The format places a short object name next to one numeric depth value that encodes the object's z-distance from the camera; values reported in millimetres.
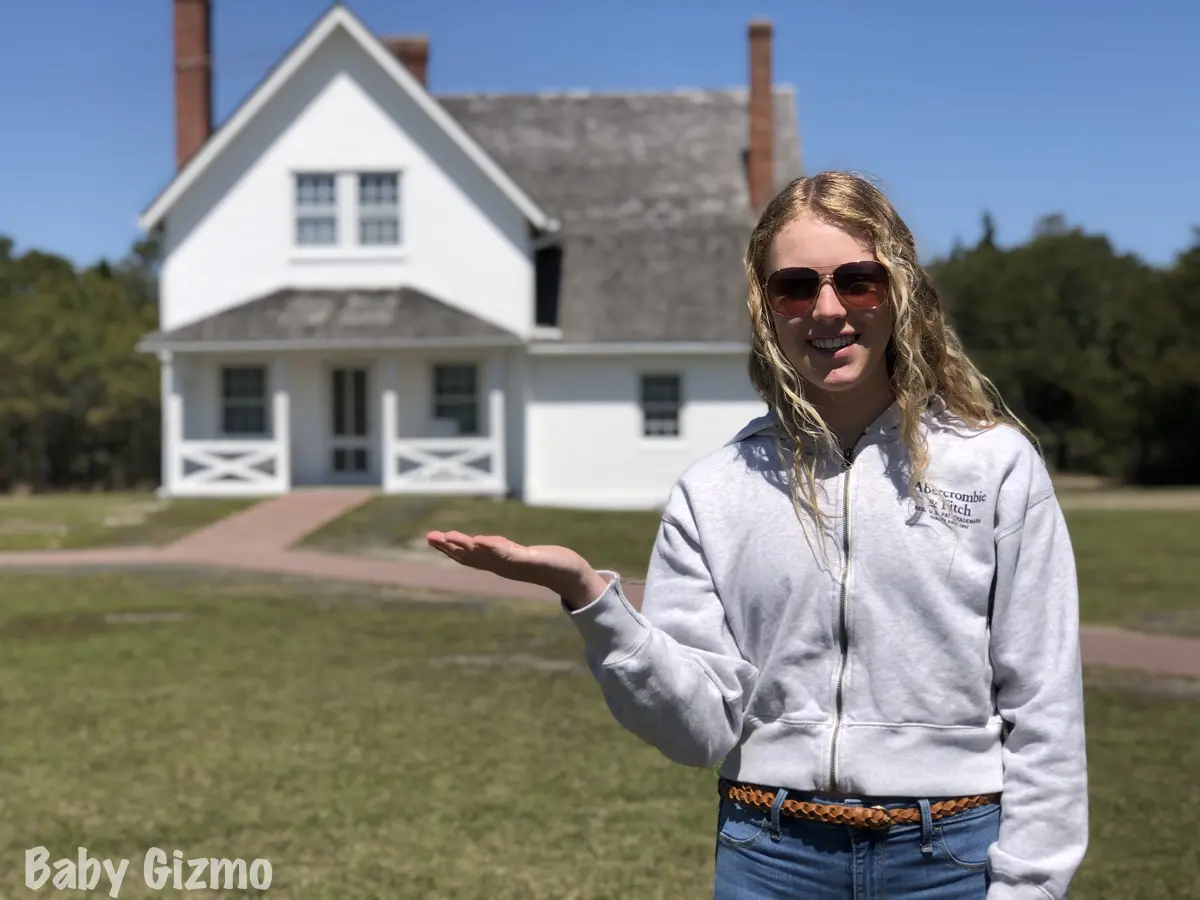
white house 26641
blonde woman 2545
